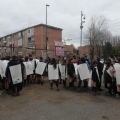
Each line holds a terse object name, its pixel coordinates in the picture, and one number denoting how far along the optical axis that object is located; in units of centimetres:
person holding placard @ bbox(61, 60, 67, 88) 686
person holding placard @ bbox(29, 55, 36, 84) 764
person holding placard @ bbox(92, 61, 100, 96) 571
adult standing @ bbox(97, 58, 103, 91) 645
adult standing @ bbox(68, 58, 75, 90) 639
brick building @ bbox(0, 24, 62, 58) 3874
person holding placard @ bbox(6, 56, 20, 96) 541
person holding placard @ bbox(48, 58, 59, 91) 644
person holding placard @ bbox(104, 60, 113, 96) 548
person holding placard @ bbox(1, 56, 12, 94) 586
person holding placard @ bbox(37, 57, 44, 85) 763
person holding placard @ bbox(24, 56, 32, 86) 743
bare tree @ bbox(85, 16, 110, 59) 2473
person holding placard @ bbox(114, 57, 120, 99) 527
